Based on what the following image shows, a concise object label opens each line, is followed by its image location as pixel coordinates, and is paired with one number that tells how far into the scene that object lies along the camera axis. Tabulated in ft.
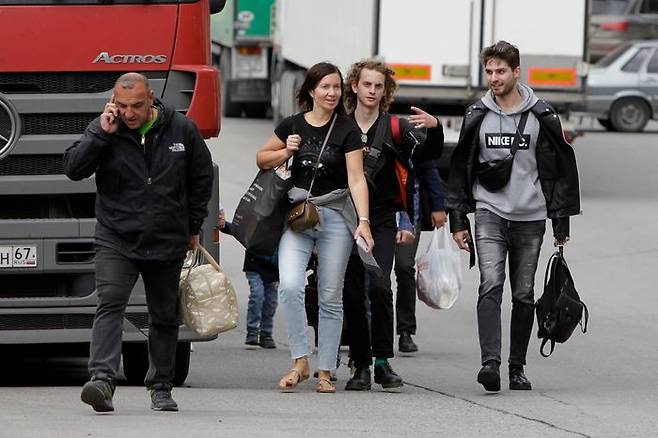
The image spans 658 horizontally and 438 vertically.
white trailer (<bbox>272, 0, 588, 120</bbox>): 137.69
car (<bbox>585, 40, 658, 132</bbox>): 202.59
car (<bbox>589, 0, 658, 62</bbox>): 247.09
